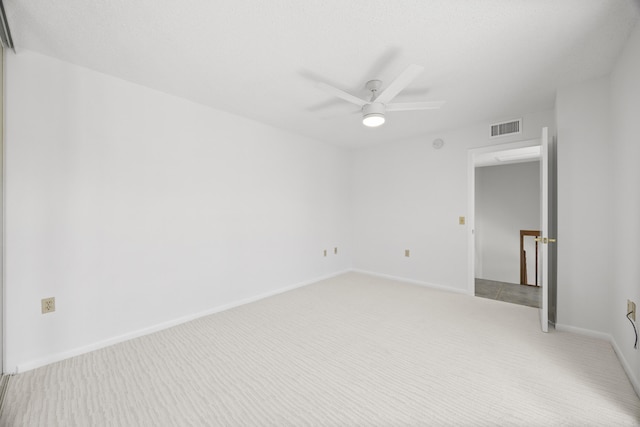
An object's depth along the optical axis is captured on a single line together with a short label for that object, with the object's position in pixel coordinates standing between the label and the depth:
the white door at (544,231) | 2.58
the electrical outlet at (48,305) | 2.13
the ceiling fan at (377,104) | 2.28
